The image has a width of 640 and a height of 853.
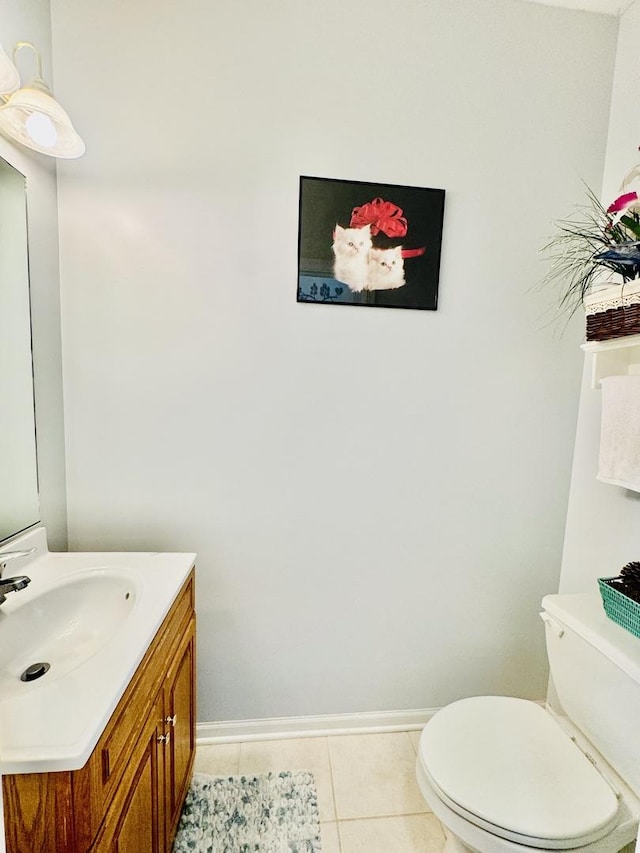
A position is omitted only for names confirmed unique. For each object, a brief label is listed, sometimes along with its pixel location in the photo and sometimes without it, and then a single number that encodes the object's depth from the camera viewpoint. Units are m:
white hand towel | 1.17
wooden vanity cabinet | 0.64
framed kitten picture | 1.44
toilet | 0.96
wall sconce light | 1.03
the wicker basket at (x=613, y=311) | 1.15
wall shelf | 1.34
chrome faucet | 0.91
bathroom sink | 0.65
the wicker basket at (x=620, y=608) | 1.07
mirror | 1.11
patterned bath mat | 1.25
